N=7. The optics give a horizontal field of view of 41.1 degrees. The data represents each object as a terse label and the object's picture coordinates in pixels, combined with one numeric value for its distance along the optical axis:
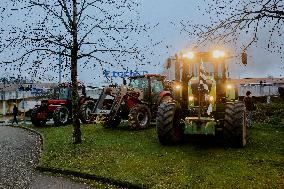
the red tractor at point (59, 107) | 23.66
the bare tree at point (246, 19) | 6.96
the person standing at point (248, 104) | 18.80
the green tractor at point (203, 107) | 11.56
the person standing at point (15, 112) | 34.48
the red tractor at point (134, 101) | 18.03
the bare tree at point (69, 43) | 14.64
